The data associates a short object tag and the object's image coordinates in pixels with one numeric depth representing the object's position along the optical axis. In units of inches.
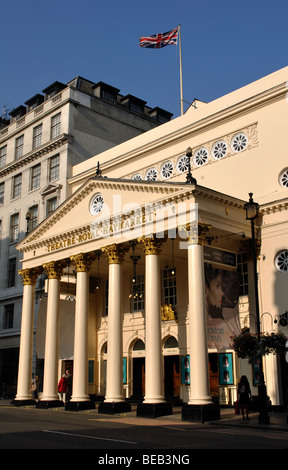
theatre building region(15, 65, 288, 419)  828.6
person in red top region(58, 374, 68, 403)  1088.8
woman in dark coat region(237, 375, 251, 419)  747.4
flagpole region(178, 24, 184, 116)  1245.9
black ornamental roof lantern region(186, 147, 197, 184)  813.9
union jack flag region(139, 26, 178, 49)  1238.3
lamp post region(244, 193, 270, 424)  681.0
